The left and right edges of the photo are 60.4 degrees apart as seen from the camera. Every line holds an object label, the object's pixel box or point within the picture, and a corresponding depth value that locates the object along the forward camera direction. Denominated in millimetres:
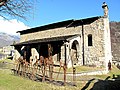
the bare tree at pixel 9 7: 5969
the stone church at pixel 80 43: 13950
